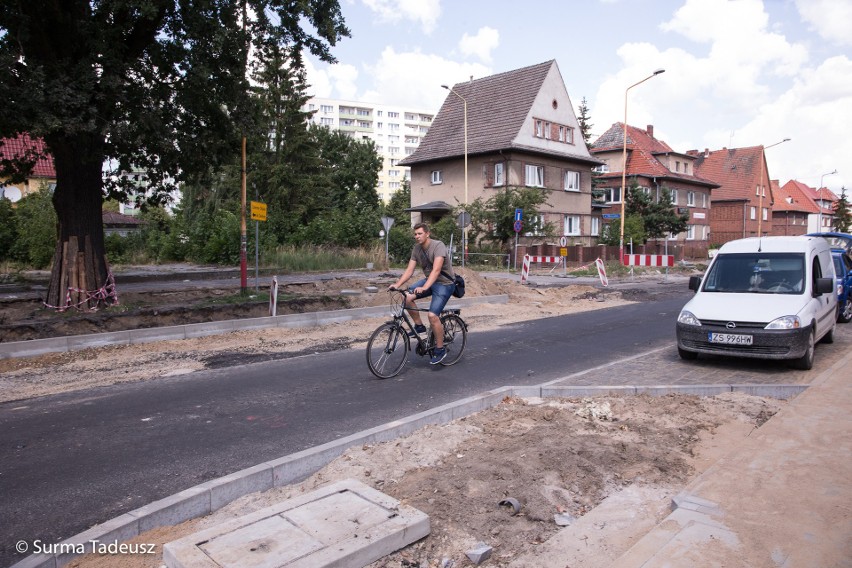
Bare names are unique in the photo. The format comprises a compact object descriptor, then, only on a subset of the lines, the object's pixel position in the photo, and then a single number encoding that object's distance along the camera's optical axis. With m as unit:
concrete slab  3.19
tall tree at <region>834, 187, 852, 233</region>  78.97
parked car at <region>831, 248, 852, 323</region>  13.80
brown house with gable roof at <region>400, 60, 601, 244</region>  39.25
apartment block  120.44
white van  8.20
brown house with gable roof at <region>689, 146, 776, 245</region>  67.44
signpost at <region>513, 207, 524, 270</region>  28.88
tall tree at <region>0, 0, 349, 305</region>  10.57
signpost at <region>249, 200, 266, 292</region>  15.40
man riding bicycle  8.02
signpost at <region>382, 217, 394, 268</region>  26.05
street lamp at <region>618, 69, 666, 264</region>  34.59
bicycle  7.93
